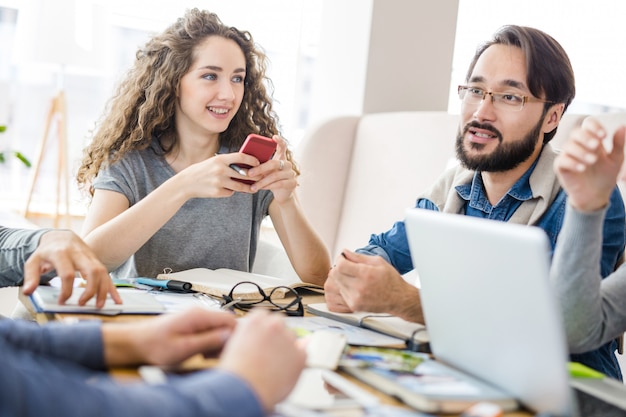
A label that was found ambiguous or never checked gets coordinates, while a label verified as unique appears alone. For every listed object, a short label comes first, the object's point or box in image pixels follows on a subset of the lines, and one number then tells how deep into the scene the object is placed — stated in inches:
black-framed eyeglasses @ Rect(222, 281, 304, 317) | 52.4
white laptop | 29.3
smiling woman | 74.9
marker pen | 56.6
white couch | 93.8
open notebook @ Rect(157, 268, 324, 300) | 56.4
